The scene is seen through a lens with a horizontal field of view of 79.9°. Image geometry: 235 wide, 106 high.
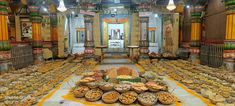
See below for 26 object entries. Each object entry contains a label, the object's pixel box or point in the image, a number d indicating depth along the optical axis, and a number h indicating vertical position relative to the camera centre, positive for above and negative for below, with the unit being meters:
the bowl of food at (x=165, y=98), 2.98 -1.13
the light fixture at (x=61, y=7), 5.68 +1.59
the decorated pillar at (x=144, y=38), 7.76 +0.45
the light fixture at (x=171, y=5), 5.40 +1.58
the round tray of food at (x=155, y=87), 3.34 -1.00
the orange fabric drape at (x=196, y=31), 7.36 +0.76
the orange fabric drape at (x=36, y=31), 7.46 +0.78
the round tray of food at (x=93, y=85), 3.49 -0.97
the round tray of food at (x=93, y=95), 3.15 -1.12
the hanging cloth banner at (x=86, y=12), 6.95 +1.71
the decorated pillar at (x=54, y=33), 9.55 +0.90
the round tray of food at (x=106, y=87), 3.38 -0.99
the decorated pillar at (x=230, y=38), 5.16 +0.29
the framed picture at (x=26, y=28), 9.73 +1.26
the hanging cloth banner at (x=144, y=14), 7.47 +1.71
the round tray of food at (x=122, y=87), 3.27 -0.99
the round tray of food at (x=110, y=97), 3.07 -1.14
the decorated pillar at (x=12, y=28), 9.41 +1.24
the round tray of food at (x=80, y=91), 3.31 -1.09
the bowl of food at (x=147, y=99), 2.93 -1.14
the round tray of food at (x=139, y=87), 3.27 -0.99
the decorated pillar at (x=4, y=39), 5.23 +0.27
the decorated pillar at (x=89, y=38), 7.63 +0.44
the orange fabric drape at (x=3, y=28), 5.25 +0.68
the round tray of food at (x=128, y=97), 3.01 -1.14
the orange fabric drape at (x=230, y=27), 5.17 +0.71
